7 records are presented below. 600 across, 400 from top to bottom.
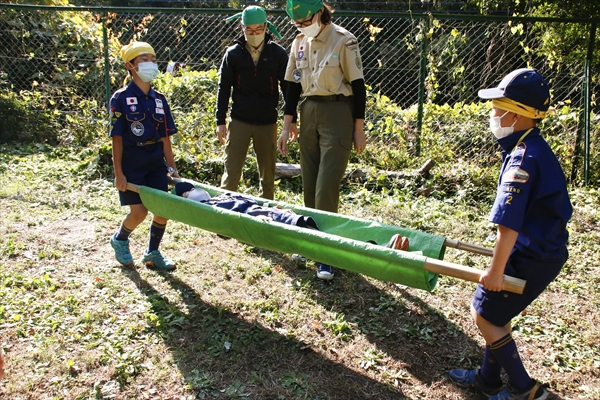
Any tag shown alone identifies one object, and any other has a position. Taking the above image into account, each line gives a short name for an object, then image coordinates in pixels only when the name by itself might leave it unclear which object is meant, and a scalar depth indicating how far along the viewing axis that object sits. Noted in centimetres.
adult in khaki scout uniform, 378
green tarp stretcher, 250
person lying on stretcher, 293
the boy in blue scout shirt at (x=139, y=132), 374
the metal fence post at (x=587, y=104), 597
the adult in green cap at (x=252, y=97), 449
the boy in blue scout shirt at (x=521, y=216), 225
